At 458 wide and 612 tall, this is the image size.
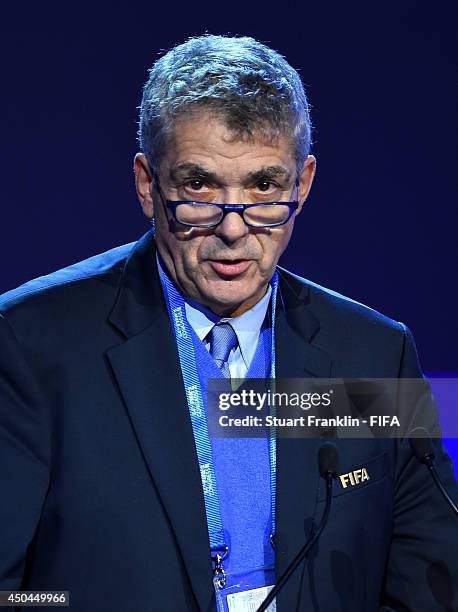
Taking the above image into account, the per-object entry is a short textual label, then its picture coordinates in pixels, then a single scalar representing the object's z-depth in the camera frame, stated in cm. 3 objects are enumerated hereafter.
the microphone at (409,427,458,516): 467
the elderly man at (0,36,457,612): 464
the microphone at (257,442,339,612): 462
